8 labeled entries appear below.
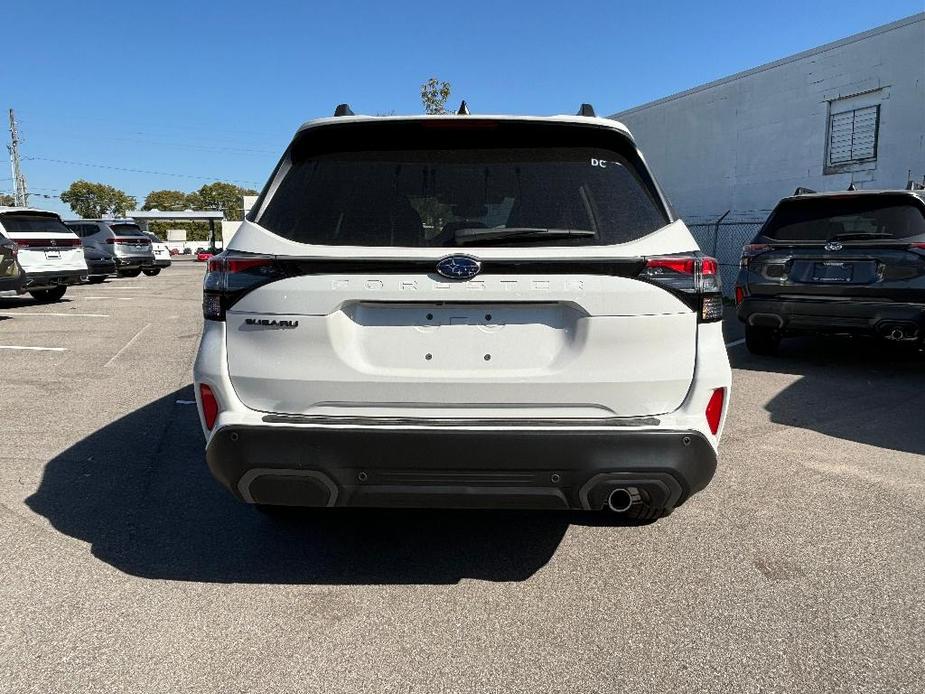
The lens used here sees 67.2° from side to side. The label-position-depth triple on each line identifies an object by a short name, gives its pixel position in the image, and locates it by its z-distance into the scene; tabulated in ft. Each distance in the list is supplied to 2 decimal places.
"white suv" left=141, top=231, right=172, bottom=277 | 80.94
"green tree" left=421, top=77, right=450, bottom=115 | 90.22
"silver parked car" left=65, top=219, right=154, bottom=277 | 70.23
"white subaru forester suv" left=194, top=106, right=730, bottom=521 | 8.09
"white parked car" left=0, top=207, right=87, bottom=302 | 42.14
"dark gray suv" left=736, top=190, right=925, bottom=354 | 21.02
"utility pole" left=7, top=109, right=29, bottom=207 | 203.66
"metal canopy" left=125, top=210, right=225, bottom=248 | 197.36
